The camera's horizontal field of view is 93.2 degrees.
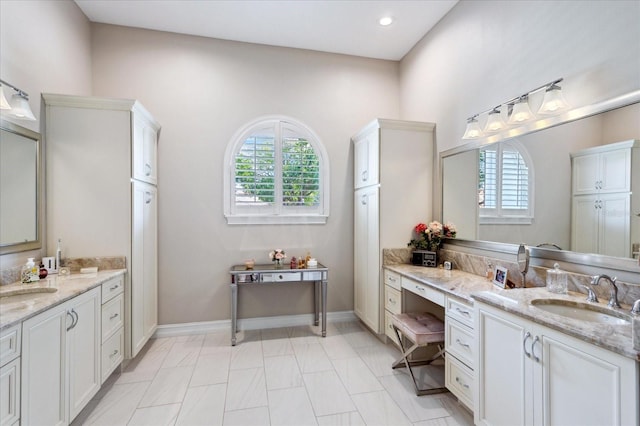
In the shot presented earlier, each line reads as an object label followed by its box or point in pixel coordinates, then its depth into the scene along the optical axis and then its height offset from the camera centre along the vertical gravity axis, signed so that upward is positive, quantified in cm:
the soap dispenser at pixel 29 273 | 213 -43
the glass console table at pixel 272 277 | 315 -69
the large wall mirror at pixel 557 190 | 164 +17
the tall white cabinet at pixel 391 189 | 315 +25
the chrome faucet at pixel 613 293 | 153 -41
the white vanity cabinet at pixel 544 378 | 111 -72
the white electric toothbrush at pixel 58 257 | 244 -36
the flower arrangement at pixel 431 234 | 302 -22
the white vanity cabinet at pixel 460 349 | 194 -93
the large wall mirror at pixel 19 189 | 212 +17
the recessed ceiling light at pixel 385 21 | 317 +204
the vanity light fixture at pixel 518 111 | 195 +74
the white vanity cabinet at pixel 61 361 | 153 -87
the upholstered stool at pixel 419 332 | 229 -94
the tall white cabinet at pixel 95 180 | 253 +28
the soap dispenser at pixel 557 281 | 180 -41
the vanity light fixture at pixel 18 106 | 206 +73
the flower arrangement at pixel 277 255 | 343 -49
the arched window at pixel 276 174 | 357 +46
